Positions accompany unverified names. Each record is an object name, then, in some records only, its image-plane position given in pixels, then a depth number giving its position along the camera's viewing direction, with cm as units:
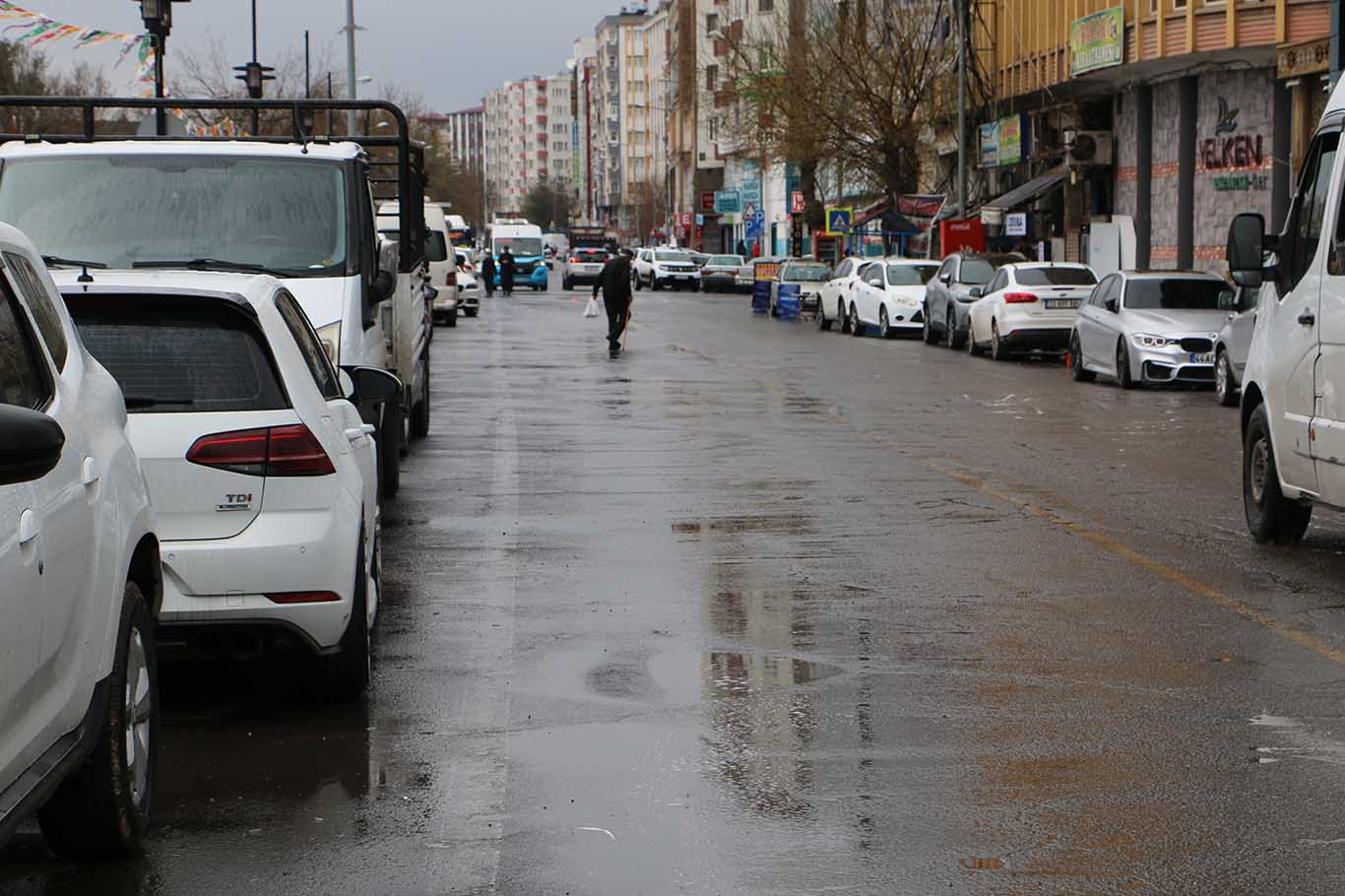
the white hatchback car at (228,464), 676
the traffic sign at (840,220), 6506
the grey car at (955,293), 3509
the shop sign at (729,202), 11681
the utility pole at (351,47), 6048
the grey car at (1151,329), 2481
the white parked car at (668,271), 7862
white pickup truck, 1203
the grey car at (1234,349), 2202
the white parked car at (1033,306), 3144
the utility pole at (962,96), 5053
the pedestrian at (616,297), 3306
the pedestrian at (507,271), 7000
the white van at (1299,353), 986
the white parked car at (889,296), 3947
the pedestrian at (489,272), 7038
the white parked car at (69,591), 427
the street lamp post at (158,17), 2484
